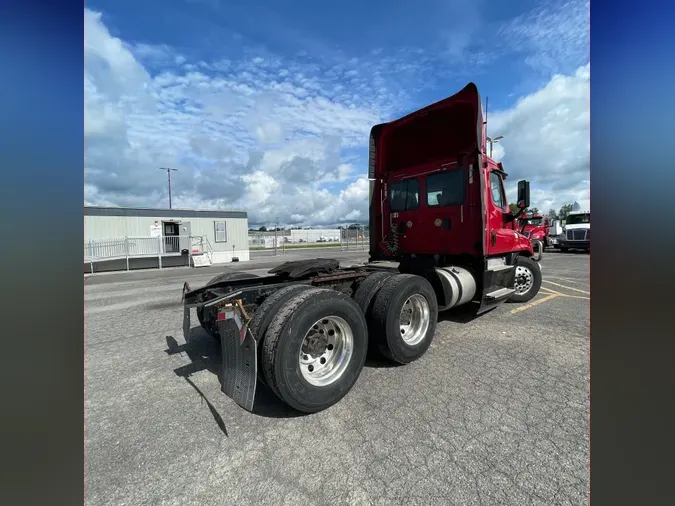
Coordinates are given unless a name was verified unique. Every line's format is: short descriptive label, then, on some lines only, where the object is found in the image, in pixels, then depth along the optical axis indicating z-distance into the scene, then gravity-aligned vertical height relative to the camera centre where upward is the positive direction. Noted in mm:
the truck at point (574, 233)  20578 +972
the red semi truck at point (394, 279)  2701 -399
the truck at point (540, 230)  18609 +1119
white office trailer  16219 +798
